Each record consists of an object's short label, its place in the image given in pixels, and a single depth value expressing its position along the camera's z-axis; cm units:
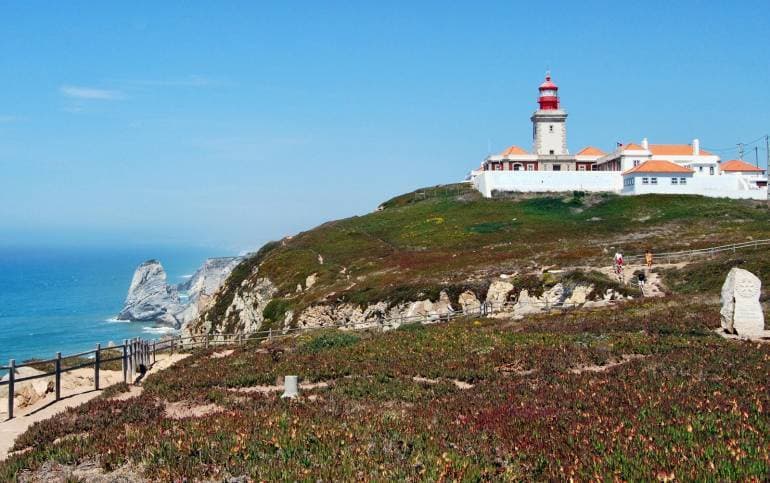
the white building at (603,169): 10081
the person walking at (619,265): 4991
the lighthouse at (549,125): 11431
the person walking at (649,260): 5147
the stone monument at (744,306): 2297
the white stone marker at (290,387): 1749
